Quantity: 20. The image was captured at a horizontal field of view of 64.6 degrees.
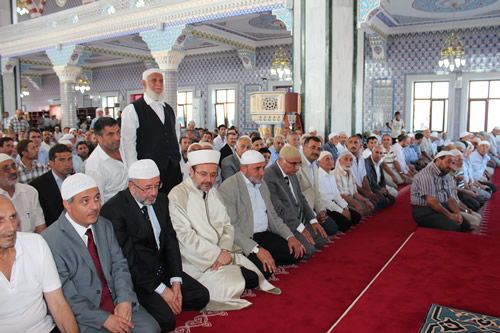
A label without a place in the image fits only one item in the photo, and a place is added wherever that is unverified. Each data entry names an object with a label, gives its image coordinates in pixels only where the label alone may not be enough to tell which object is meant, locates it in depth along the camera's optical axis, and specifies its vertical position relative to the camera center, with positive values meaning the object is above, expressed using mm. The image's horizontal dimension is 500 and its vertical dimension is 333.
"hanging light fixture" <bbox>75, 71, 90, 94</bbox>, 11156 +1165
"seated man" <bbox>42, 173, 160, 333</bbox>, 1588 -595
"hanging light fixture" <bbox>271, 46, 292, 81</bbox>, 8602 +1314
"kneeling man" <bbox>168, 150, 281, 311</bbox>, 2242 -668
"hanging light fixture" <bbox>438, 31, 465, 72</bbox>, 7504 +1343
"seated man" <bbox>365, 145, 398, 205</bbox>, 4800 -657
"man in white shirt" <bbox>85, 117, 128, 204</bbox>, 2426 -231
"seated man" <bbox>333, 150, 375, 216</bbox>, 4109 -673
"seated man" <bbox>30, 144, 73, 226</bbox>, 2524 -371
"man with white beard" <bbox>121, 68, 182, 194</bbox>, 2529 -40
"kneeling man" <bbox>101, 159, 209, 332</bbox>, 1931 -619
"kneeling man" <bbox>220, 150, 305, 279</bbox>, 2568 -681
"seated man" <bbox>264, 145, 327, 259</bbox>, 3082 -581
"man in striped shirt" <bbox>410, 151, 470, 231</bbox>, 3428 -671
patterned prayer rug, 1730 -899
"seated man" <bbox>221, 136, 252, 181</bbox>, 3818 -355
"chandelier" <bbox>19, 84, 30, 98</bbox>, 15059 +1387
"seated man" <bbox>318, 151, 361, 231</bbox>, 3795 -700
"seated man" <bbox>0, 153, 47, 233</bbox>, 2256 -422
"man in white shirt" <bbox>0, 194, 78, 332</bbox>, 1349 -558
